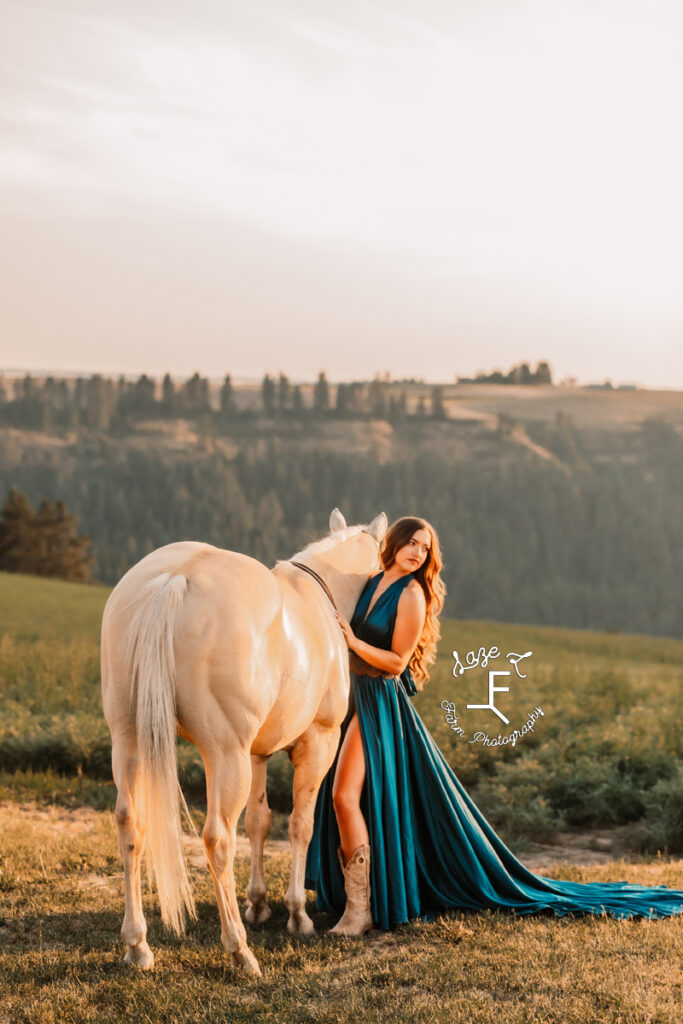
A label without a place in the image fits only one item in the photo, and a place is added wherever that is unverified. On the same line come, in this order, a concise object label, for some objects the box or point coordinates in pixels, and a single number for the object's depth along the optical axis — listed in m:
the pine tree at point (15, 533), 102.06
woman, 9.99
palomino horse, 7.90
